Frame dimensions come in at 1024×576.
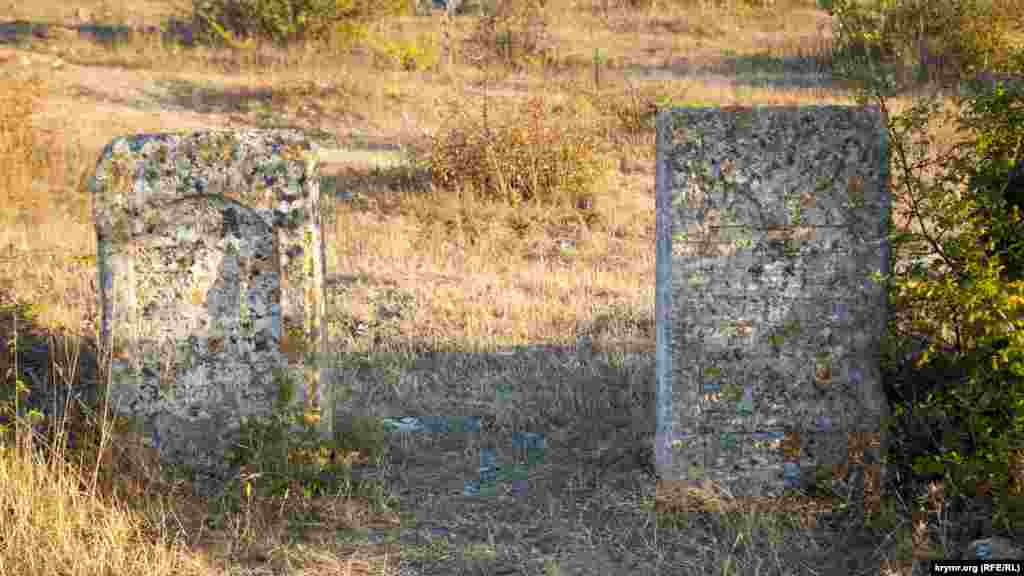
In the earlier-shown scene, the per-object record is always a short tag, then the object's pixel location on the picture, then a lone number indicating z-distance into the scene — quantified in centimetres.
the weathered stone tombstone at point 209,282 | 446
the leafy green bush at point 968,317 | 388
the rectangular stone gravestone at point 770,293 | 432
